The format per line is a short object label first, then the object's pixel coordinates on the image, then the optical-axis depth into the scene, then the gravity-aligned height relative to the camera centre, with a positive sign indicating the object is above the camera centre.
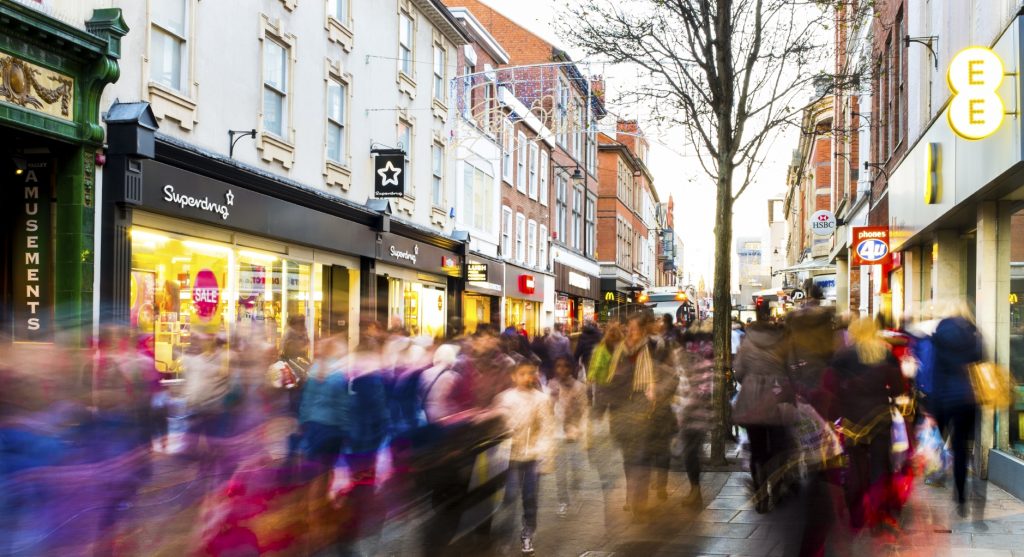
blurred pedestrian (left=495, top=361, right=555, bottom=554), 7.75 -1.05
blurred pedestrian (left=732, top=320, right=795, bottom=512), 8.62 -0.67
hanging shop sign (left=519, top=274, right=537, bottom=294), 36.84 +0.68
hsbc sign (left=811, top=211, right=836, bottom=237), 34.31 +2.83
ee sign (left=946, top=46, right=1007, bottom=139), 10.14 +2.19
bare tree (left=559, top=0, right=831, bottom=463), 13.82 +3.45
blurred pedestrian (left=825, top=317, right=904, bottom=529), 8.13 -0.87
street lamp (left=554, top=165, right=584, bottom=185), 41.06 +5.34
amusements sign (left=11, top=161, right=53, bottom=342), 12.06 +0.66
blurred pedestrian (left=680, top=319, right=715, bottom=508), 10.40 -1.26
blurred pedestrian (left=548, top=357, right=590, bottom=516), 9.70 -1.16
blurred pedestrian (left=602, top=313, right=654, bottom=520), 10.27 -0.97
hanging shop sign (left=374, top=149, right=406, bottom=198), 22.17 +2.84
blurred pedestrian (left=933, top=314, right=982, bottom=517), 9.41 -0.73
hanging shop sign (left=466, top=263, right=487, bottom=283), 29.97 +0.88
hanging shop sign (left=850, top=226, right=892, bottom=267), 19.92 +1.16
